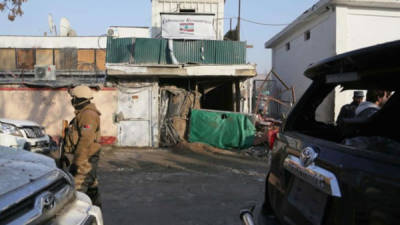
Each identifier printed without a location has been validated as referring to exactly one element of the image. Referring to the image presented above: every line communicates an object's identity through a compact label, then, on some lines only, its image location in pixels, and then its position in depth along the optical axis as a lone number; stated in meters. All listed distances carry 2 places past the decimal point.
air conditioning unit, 11.40
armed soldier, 3.57
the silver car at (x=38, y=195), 1.60
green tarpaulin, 10.54
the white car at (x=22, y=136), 5.93
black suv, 1.30
